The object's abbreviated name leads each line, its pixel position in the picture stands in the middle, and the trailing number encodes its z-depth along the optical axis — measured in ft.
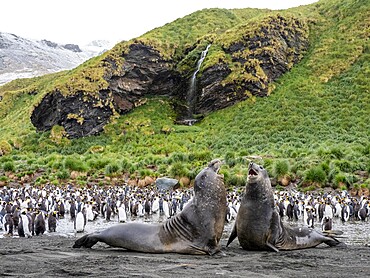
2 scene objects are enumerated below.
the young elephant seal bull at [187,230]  26.30
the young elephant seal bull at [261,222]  28.45
